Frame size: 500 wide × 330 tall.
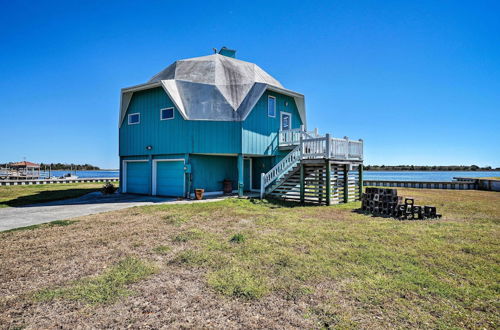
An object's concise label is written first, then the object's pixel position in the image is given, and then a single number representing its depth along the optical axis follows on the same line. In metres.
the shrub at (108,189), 17.12
